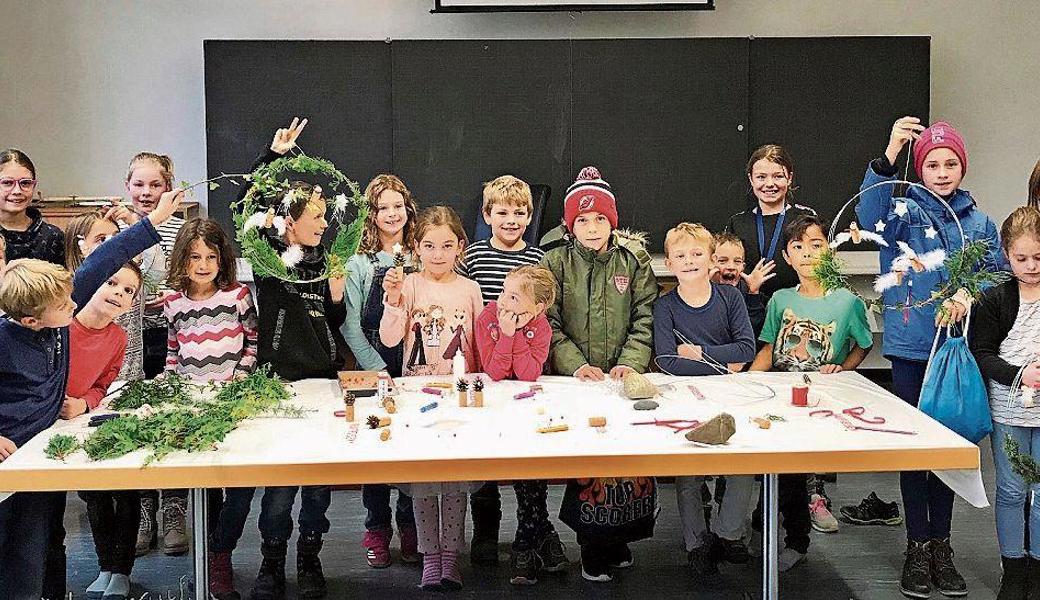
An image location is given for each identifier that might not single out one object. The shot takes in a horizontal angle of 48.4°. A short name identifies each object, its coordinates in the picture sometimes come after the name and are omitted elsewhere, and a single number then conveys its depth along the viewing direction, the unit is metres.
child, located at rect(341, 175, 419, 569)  4.19
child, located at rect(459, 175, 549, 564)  4.19
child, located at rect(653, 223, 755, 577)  4.03
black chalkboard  6.48
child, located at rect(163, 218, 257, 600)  3.90
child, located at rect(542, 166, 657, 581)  4.07
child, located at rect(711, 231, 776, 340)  4.36
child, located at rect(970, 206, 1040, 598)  3.58
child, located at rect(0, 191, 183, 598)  3.24
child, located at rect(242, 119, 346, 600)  3.90
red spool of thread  3.59
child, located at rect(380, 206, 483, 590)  3.96
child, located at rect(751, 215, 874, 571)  4.17
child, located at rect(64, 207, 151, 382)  4.02
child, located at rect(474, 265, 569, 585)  3.86
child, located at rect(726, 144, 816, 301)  4.40
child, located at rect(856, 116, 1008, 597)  3.90
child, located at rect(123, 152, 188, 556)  4.32
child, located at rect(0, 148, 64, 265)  4.16
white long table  3.00
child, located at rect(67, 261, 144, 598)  3.62
